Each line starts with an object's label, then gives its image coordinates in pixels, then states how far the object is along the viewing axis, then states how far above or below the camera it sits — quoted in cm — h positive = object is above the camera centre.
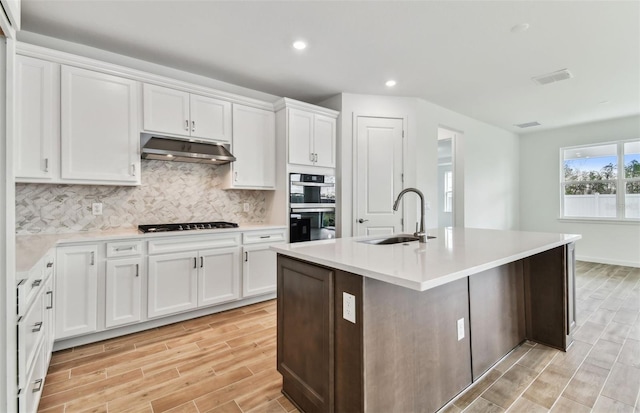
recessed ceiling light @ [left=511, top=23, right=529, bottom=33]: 254 +153
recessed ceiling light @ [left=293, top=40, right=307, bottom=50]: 280 +155
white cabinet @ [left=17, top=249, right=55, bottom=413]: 130 -66
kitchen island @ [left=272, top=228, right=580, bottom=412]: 136 -61
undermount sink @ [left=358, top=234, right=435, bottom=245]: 231 -26
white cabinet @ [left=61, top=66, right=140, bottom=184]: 253 +72
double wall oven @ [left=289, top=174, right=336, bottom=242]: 371 +0
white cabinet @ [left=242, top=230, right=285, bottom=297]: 332 -63
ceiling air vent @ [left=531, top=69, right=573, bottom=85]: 350 +155
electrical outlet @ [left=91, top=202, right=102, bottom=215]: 288 +1
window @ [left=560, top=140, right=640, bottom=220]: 540 +47
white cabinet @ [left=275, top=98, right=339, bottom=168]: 368 +96
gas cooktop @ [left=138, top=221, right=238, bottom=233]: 287 -19
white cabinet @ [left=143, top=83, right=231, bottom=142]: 293 +98
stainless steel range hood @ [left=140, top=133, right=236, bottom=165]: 287 +59
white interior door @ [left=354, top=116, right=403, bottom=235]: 418 +47
